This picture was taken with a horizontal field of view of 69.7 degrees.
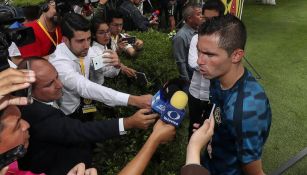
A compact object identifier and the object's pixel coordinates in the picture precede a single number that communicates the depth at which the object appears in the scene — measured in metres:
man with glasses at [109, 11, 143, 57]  3.44
